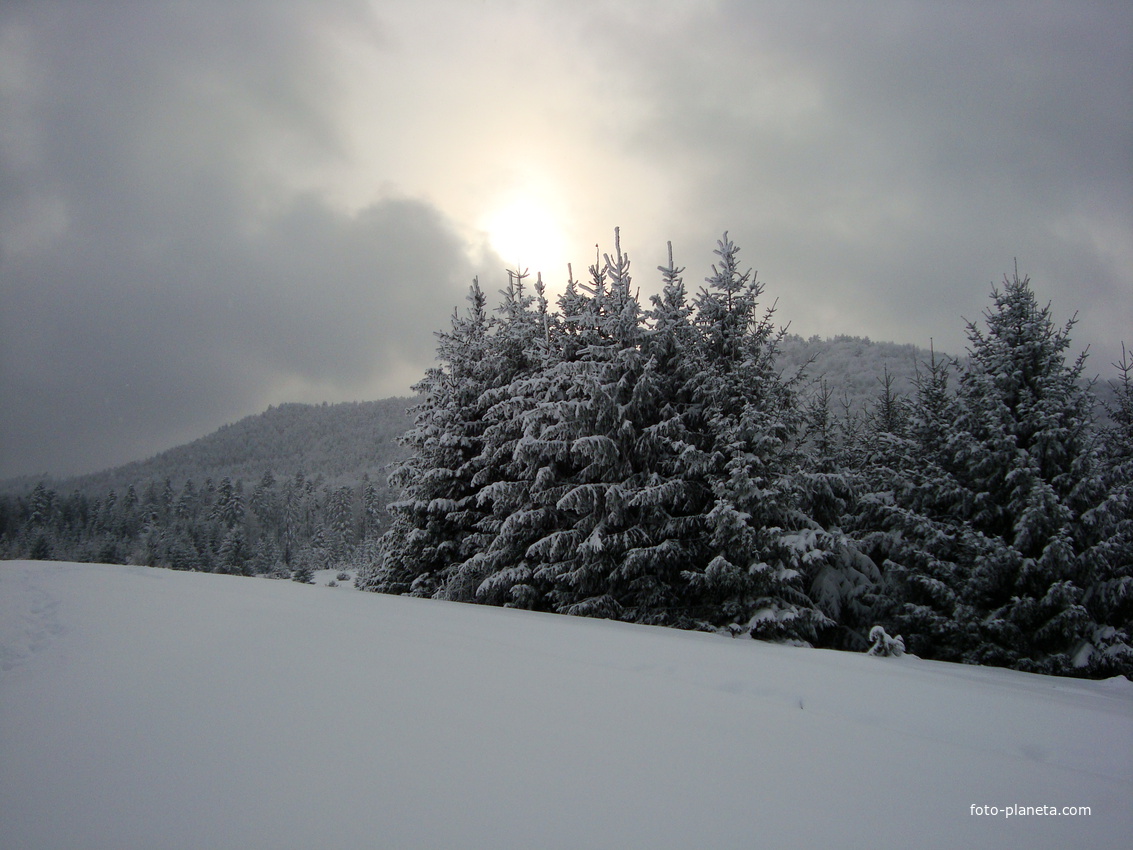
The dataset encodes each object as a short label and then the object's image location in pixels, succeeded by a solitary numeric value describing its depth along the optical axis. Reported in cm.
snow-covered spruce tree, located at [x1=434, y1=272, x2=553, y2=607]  1451
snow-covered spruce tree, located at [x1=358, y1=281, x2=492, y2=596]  1661
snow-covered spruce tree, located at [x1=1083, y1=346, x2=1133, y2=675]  1301
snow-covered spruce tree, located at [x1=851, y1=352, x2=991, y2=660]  1493
